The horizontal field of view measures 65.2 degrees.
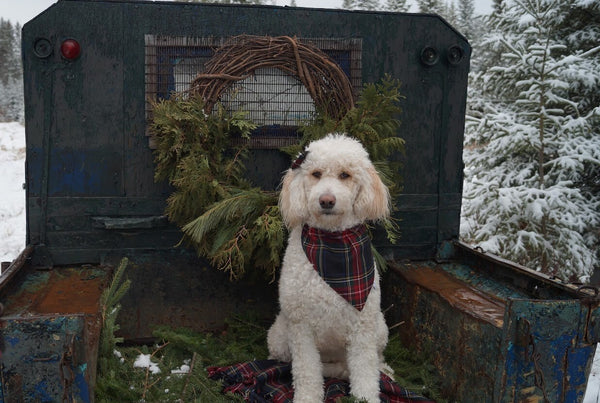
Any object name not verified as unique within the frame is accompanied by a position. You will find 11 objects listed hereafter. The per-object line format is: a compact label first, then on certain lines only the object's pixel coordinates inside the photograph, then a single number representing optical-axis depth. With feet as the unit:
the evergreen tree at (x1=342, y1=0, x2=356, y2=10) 79.77
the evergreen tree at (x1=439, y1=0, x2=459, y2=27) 95.43
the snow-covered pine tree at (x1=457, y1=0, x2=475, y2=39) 123.33
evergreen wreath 10.35
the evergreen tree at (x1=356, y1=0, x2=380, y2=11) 77.70
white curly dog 8.48
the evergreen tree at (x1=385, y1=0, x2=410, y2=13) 64.59
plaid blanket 9.11
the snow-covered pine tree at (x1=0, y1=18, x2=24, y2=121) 138.92
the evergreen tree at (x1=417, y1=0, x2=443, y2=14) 67.10
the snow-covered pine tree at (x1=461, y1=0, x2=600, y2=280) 21.94
